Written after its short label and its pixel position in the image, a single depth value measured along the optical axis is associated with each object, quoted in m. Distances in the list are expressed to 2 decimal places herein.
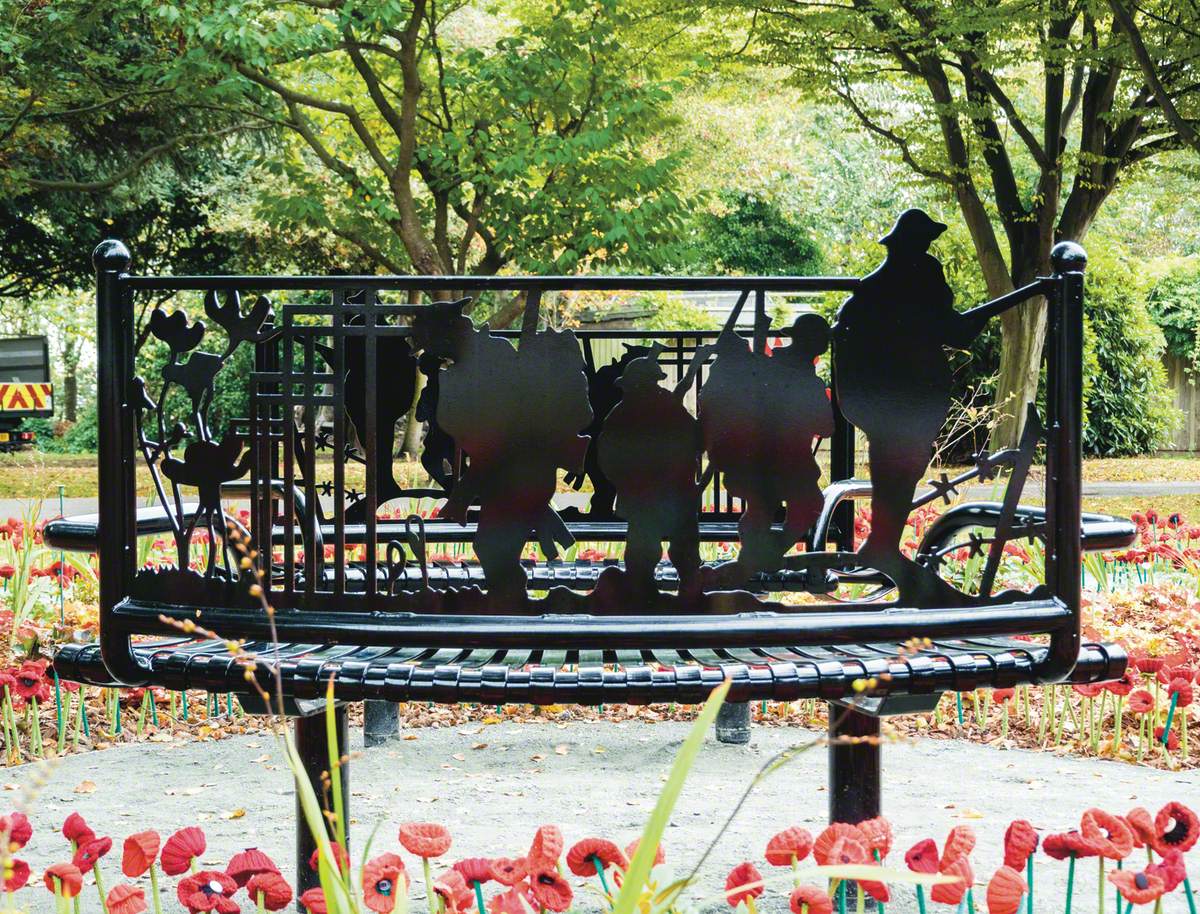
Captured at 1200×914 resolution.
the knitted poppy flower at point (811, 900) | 6.43
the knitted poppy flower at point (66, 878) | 6.54
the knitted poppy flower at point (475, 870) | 6.55
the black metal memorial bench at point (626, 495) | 6.78
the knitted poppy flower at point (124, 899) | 6.55
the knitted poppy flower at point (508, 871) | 6.55
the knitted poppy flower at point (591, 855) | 6.62
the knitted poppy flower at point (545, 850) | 6.56
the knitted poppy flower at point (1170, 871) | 6.52
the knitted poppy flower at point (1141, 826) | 6.65
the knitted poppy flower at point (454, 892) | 6.47
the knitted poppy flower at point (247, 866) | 6.58
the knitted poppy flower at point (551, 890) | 6.53
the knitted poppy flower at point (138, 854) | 6.62
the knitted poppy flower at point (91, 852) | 6.66
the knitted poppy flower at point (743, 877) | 6.45
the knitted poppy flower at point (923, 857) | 6.52
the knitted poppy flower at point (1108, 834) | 6.58
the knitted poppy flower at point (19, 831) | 6.61
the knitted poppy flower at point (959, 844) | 6.52
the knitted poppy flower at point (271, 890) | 6.54
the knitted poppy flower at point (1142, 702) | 7.76
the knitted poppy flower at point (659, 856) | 6.71
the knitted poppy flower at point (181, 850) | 6.67
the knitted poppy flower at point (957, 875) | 6.49
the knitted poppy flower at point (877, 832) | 6.66
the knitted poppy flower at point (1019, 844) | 6.64
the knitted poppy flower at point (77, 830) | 6.70
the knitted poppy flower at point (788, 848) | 6.60
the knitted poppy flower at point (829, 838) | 6.54
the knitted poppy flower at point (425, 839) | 6.56
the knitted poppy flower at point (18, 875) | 6.54
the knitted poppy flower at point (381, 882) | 6.51
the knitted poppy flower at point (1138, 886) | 6.47
